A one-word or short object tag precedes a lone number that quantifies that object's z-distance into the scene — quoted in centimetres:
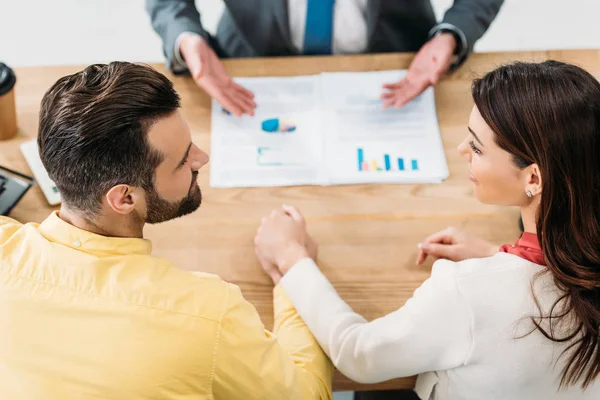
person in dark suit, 161
